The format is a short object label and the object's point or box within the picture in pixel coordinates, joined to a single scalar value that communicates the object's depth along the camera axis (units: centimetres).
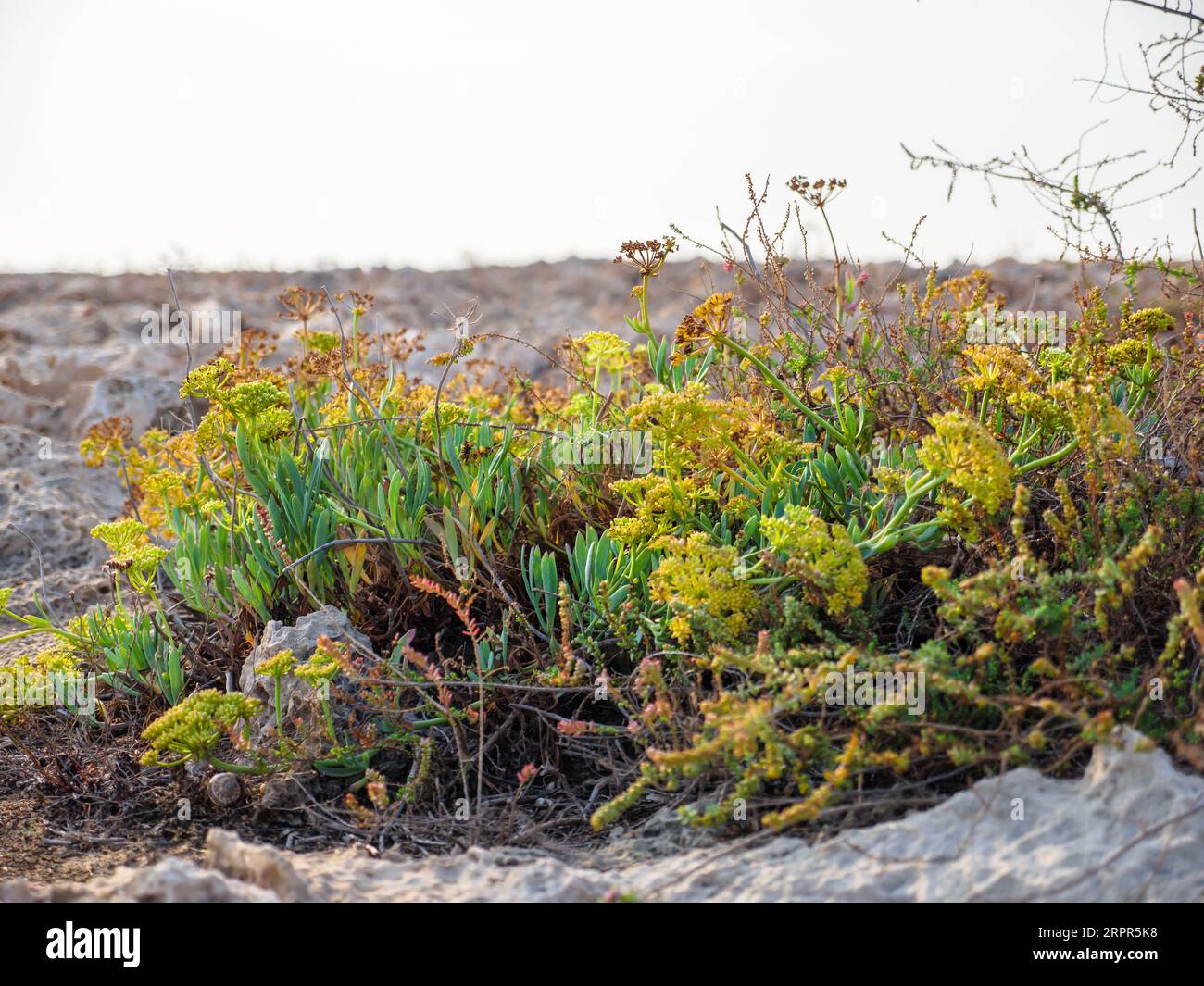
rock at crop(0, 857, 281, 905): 215
